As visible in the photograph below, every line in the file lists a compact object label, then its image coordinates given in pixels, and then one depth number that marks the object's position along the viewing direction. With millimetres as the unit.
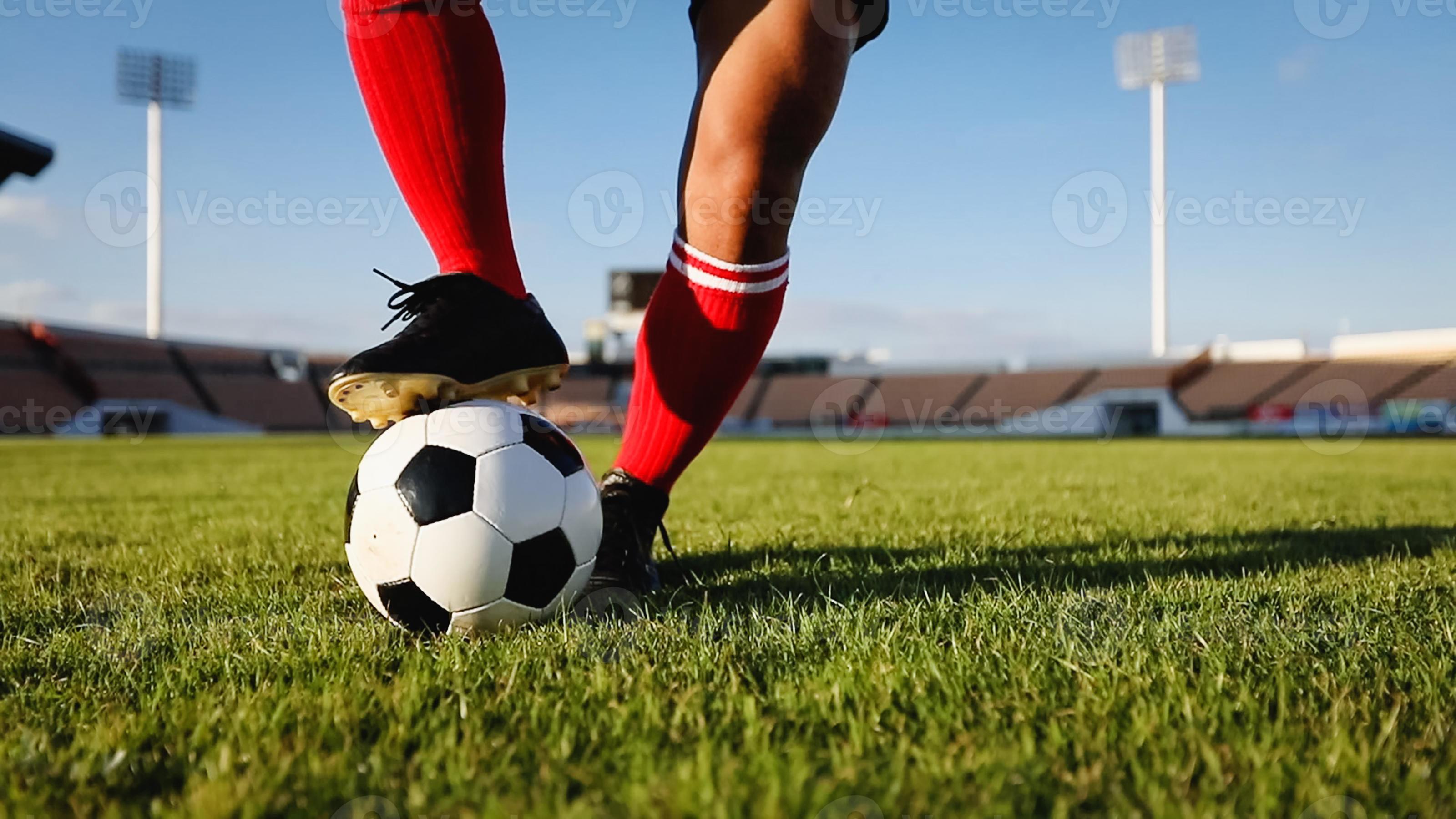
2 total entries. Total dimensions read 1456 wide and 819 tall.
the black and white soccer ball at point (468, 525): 1549
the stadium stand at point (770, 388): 30594
